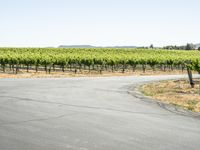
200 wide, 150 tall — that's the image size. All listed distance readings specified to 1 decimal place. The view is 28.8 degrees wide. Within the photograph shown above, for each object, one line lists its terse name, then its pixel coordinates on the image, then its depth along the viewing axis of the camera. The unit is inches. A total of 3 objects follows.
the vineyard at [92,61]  2142.0
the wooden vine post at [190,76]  1074.7
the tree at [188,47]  7652.1
